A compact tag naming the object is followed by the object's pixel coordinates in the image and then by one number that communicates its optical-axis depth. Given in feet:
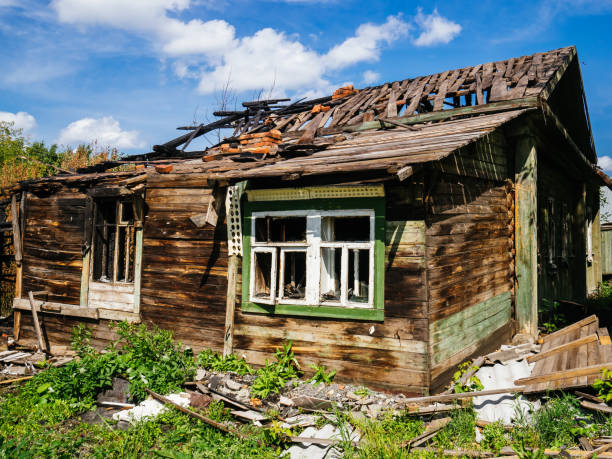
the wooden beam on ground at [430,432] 15.69
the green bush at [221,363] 22.62
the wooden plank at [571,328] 24.93
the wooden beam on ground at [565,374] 16.87
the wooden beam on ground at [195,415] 17.52
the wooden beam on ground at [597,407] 15.60
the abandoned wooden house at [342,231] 19.38
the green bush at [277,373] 20.02
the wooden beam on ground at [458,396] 17.35
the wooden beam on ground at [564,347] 21.29
